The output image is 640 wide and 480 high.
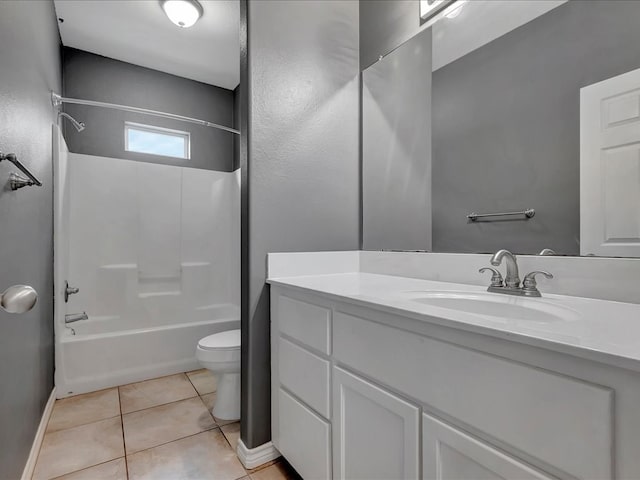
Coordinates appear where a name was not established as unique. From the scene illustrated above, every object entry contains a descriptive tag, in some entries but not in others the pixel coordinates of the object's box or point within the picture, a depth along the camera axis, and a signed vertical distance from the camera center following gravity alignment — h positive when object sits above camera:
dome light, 2.21 +1.57
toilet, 1.82 -0.72
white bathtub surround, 2.27 -0.22
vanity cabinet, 0.53 -0.36
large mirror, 0.99 +0.41
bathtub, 2.19 -0.80
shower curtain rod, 2.04 +0.92
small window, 3.10 +0.97
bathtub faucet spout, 2.20 -0.53
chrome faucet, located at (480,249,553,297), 1.07 -0.14
